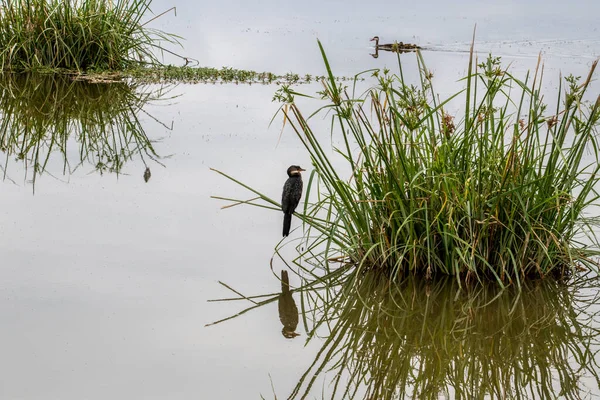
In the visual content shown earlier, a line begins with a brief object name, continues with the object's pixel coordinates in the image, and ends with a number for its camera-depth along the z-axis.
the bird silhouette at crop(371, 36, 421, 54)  24.39
